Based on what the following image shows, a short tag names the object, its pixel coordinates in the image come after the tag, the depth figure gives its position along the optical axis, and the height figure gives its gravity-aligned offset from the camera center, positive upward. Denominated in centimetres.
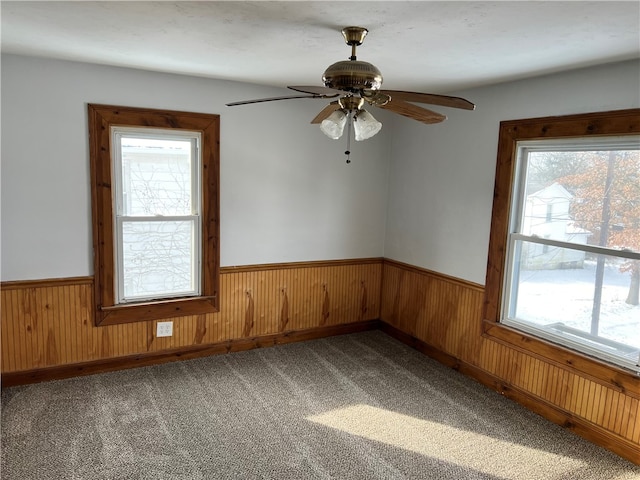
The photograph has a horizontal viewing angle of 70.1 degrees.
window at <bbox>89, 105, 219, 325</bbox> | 342 -20
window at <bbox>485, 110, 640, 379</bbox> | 275 -24
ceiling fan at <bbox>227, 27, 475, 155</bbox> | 198 +46
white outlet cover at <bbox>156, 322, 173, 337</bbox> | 378 -118
